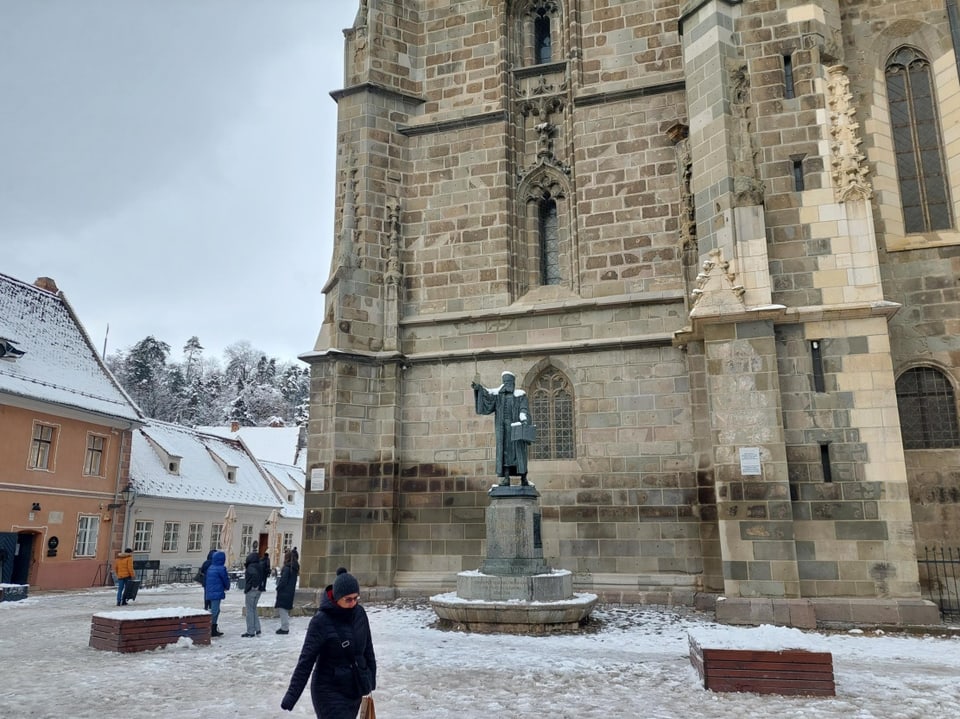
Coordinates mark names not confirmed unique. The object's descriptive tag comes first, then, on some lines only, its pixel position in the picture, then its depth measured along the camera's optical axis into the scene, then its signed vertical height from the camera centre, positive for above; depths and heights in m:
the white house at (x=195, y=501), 27.17 +1.03
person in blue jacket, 11.45 -0.84
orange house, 21.41 +2.46
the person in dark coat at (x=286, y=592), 11.46 -0.95
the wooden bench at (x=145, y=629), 9.57 -1.26
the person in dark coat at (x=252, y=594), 11.19 -0.95
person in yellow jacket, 16.52 -0.89
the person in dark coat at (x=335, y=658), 4.51 -0.77
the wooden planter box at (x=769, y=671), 7.05 -1.34
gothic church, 11.73 +4.25
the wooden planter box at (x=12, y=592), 17.39 -1.41
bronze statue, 12.03 +1.60
